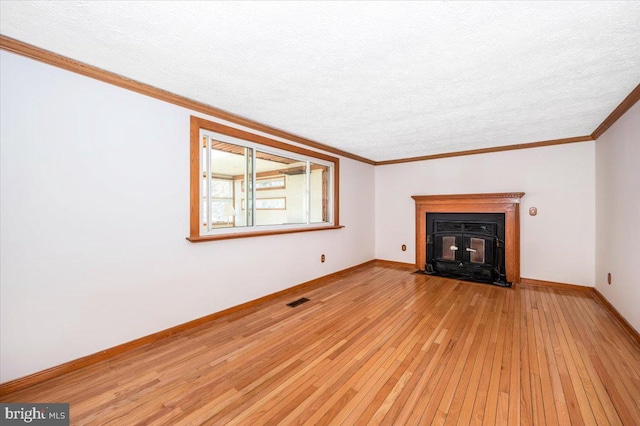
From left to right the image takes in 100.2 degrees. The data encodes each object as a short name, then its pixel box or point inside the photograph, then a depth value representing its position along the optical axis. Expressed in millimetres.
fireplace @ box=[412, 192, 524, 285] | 4406
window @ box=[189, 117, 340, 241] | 2902
